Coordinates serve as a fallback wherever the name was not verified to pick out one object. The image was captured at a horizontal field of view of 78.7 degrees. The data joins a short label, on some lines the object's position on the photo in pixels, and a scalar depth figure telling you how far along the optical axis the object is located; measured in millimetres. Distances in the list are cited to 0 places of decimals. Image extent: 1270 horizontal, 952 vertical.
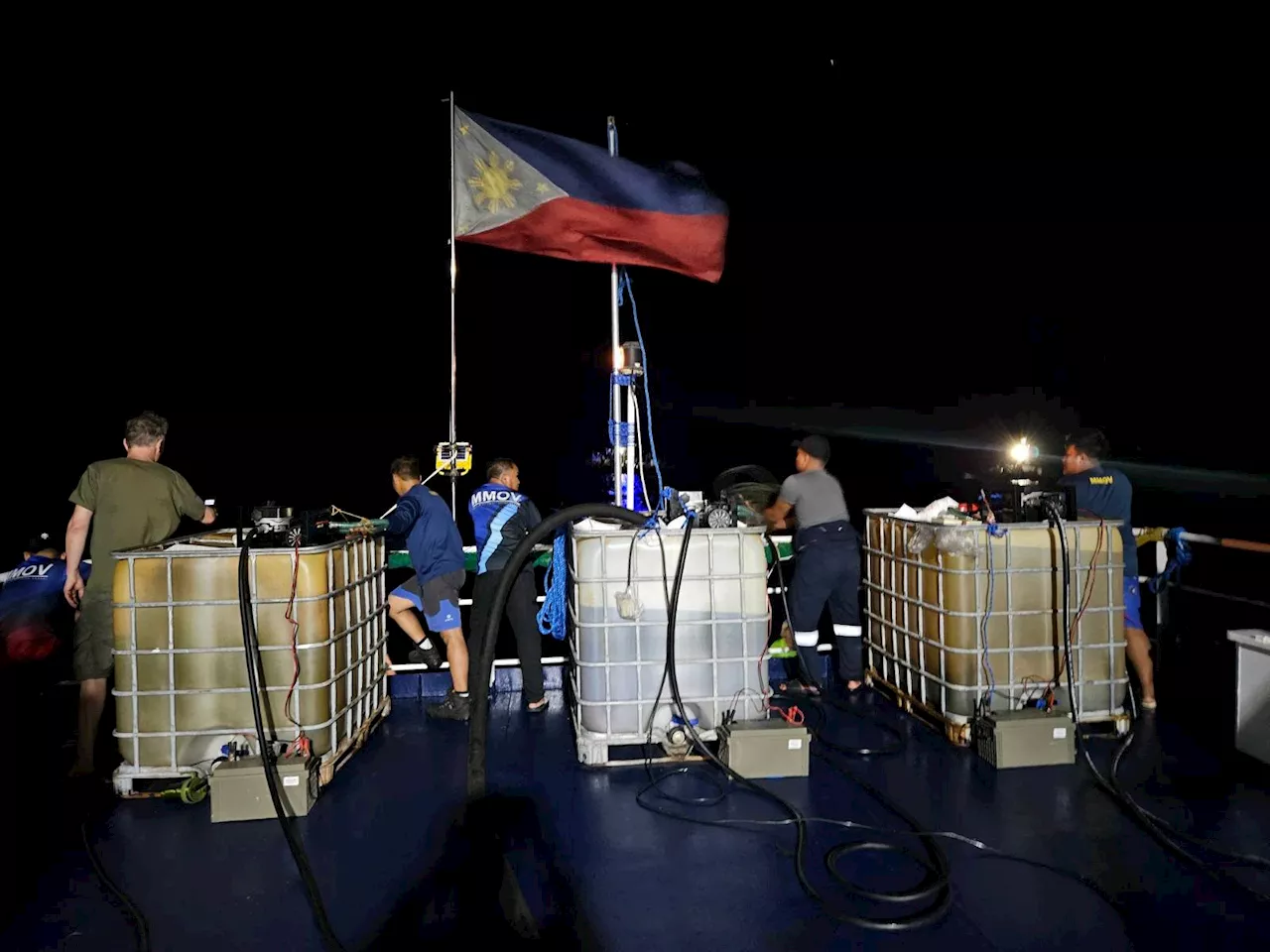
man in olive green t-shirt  4273
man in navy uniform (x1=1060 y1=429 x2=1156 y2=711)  5035
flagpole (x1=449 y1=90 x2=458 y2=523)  5566
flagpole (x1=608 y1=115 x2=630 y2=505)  5098
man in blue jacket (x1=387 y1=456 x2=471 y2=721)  5172
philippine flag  5645
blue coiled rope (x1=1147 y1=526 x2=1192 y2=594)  5617
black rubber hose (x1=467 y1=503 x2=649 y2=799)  2846
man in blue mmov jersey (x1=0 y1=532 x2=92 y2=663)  4266
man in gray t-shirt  5332
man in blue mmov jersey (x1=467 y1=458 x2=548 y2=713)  5066
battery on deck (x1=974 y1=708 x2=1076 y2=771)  4203
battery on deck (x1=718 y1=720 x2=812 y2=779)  4152
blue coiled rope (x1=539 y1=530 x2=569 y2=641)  5016
